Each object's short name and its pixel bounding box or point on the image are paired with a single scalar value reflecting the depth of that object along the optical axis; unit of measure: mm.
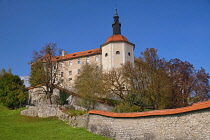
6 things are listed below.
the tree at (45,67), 29516
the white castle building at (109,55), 43406
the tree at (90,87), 26547
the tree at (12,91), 30156
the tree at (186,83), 26266
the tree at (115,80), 30547
